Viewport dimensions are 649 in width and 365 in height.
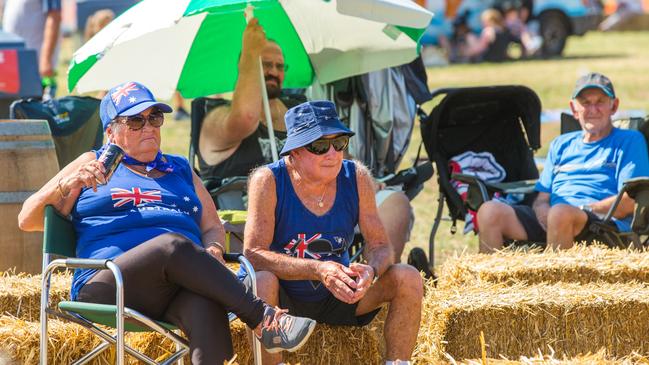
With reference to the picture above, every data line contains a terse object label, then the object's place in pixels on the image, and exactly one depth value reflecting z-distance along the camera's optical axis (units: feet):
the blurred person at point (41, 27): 68.54
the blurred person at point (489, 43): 159.33
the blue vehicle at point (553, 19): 158.92
